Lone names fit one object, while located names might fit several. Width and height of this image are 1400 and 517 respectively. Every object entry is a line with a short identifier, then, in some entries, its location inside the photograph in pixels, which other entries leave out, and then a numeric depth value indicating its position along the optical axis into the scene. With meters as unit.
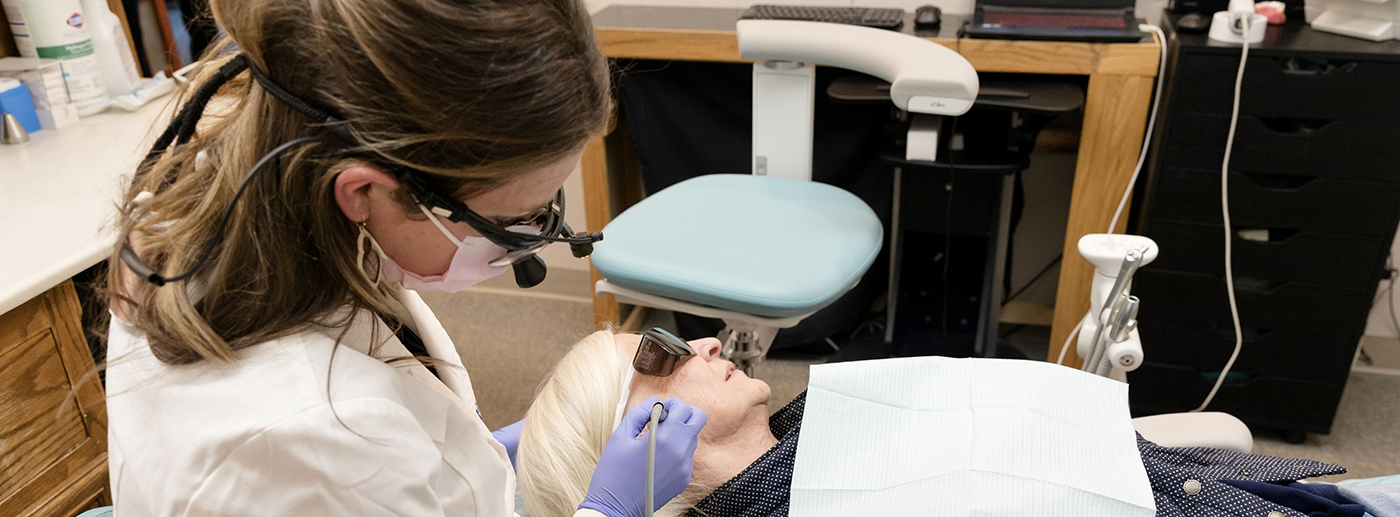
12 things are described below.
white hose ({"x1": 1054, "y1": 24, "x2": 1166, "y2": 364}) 1.78
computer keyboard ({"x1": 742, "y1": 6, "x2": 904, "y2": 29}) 1.90
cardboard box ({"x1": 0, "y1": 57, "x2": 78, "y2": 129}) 1.74
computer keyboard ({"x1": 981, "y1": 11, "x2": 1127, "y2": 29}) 1.81
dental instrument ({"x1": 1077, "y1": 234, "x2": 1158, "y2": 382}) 1.20
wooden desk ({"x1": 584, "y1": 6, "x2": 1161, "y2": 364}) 1.78
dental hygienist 0.64
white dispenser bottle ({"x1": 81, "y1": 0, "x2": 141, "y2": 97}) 1.88
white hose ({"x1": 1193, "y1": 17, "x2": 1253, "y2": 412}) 1.67
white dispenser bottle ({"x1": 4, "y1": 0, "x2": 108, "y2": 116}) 1.76
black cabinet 1.67
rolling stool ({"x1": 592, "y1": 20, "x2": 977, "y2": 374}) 1.35
